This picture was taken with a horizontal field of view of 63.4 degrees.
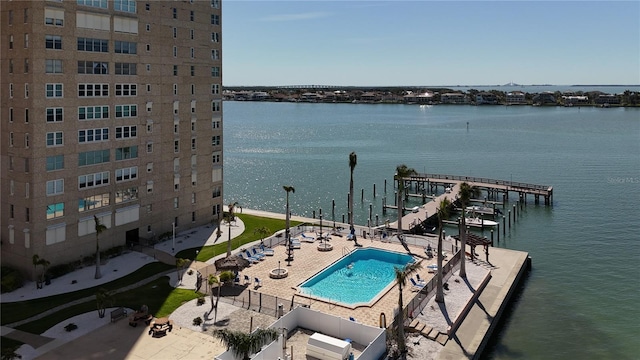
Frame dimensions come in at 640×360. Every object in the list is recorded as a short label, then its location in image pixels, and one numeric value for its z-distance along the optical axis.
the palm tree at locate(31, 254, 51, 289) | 44.97
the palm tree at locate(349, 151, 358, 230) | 67.19
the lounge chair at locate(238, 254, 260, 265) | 52.27
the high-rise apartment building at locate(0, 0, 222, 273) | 45.78
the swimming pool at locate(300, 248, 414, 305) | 45.28
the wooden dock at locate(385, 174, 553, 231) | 90.29
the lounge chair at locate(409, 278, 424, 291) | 45.81
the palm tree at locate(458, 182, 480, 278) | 46.12
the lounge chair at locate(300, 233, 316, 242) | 60.19
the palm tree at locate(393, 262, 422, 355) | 34.41
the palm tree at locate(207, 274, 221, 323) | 39.72
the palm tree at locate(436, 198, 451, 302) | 42.67
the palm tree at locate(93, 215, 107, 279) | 47.74
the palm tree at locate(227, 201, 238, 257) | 53.22
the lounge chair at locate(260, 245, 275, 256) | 54.38
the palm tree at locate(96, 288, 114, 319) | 38.59
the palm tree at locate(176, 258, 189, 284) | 46.47
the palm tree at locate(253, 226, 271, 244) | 57.76
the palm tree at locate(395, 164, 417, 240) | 62.48
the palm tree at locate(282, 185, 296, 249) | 59.46
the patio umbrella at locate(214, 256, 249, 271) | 46.75
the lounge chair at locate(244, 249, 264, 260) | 53.41
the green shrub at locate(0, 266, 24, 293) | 44.28
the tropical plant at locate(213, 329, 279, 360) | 28.61
